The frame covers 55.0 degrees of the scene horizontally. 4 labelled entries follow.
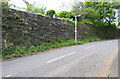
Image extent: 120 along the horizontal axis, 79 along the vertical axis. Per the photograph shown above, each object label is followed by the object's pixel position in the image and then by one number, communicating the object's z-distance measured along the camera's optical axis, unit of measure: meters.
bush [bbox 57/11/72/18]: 22.83
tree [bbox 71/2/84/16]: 21.30
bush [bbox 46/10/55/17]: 18.99
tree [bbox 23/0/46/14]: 17.22
